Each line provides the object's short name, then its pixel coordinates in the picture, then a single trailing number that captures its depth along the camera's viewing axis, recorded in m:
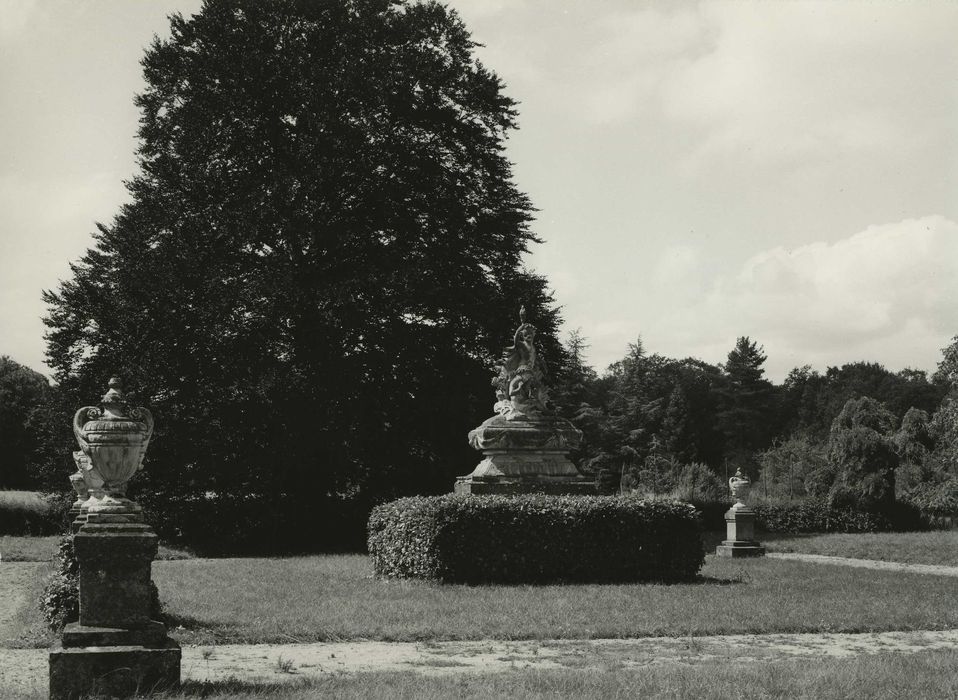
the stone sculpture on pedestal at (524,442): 17.69
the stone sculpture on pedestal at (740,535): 21.84
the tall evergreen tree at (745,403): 72.62
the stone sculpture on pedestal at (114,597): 7.27
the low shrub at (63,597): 10.36
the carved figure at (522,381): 18.44
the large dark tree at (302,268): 23.70
